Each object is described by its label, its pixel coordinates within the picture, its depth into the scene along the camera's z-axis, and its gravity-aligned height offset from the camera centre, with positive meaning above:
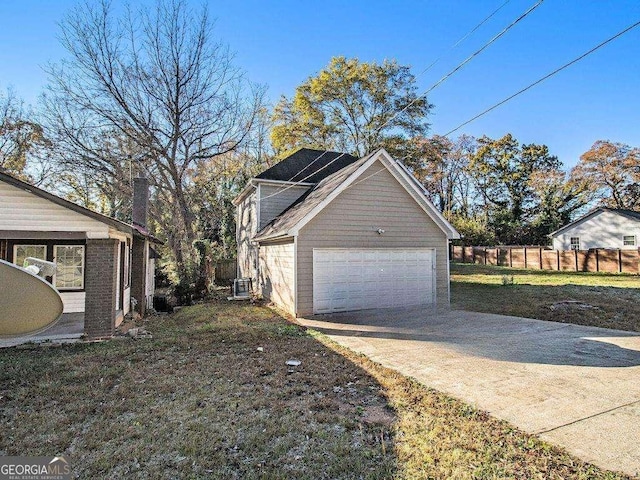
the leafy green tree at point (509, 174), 38.41 +8.64
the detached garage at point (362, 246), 10.90 +0.25
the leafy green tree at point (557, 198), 35.44 +5.43
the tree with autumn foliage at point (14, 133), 20.00 +6.98
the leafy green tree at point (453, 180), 39.44 +8.44
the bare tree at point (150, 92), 15.43 +7.61
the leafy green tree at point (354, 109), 26.97 +11.10
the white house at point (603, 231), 25.75 +1.64
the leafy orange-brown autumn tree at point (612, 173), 32.44 +7.48
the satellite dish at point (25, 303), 2.30 -0.32
